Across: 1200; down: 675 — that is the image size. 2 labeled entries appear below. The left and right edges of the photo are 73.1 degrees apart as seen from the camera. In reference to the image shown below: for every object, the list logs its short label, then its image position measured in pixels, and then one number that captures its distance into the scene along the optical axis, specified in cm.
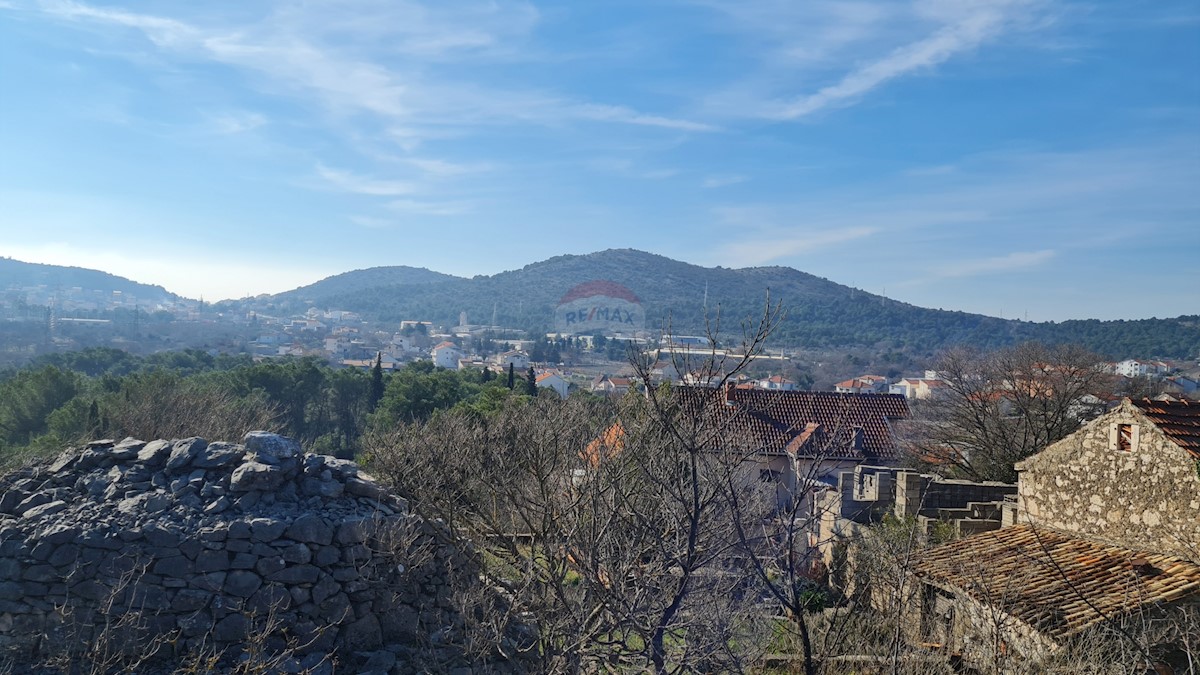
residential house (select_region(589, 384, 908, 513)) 1991
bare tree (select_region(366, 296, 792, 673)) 555
